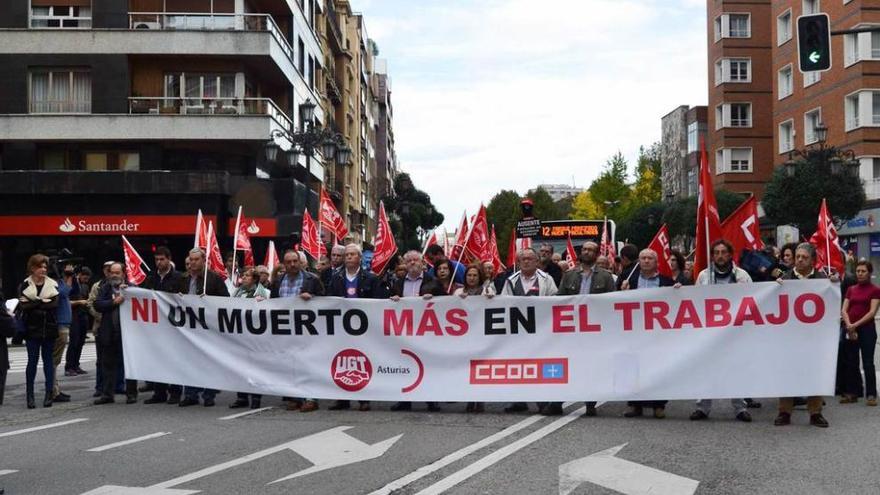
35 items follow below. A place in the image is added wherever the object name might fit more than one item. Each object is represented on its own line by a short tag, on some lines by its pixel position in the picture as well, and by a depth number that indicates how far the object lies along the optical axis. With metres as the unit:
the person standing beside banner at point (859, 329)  11.81
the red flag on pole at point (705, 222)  10.79
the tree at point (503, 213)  116.50
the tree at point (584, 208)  90.80
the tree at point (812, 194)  37.38
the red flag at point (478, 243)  17.41
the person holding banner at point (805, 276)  10.07
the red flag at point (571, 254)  21.55
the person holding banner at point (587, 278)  11.37
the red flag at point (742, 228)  13.21
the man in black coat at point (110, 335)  12.53
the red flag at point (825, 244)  14.63
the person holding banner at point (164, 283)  12.55
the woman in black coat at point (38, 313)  12.12
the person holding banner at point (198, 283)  12.30
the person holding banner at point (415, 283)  11.80
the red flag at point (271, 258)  18.62
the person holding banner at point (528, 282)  11.55
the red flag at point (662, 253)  12.65
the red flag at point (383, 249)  15.79
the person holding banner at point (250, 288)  13.19
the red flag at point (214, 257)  16.11
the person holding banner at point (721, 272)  10.70
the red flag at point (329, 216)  18.28
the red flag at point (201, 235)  16.15
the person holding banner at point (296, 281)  11.97
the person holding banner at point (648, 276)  11.13
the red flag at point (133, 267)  17.55
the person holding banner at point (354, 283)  12.05
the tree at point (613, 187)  85.44
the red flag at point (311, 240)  19.06
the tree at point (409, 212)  67.75
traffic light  15.98
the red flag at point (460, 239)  17.84
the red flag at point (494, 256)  20.60
